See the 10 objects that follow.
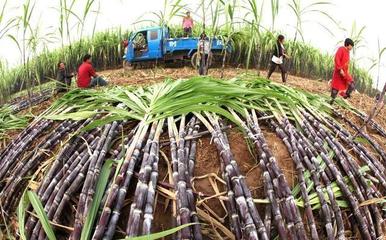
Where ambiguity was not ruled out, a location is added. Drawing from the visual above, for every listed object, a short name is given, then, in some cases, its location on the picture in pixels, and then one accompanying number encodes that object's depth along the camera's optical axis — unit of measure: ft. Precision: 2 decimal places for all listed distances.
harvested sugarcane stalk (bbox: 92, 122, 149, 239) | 6.89
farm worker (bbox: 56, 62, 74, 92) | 24.56
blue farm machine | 37.65
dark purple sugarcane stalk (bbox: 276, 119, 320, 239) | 7.41
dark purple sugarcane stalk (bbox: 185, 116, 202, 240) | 6.93
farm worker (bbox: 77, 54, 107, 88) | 23.09
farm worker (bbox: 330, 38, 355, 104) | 19.67
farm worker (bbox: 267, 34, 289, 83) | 24.97
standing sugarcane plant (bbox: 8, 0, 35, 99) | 15.78
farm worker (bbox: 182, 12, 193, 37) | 40.22
